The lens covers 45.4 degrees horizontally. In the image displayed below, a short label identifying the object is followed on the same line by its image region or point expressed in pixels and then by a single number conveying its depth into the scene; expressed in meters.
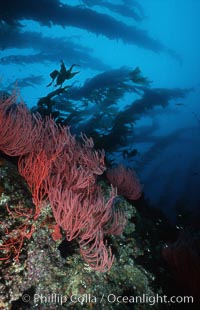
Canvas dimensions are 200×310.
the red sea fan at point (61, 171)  2.98
